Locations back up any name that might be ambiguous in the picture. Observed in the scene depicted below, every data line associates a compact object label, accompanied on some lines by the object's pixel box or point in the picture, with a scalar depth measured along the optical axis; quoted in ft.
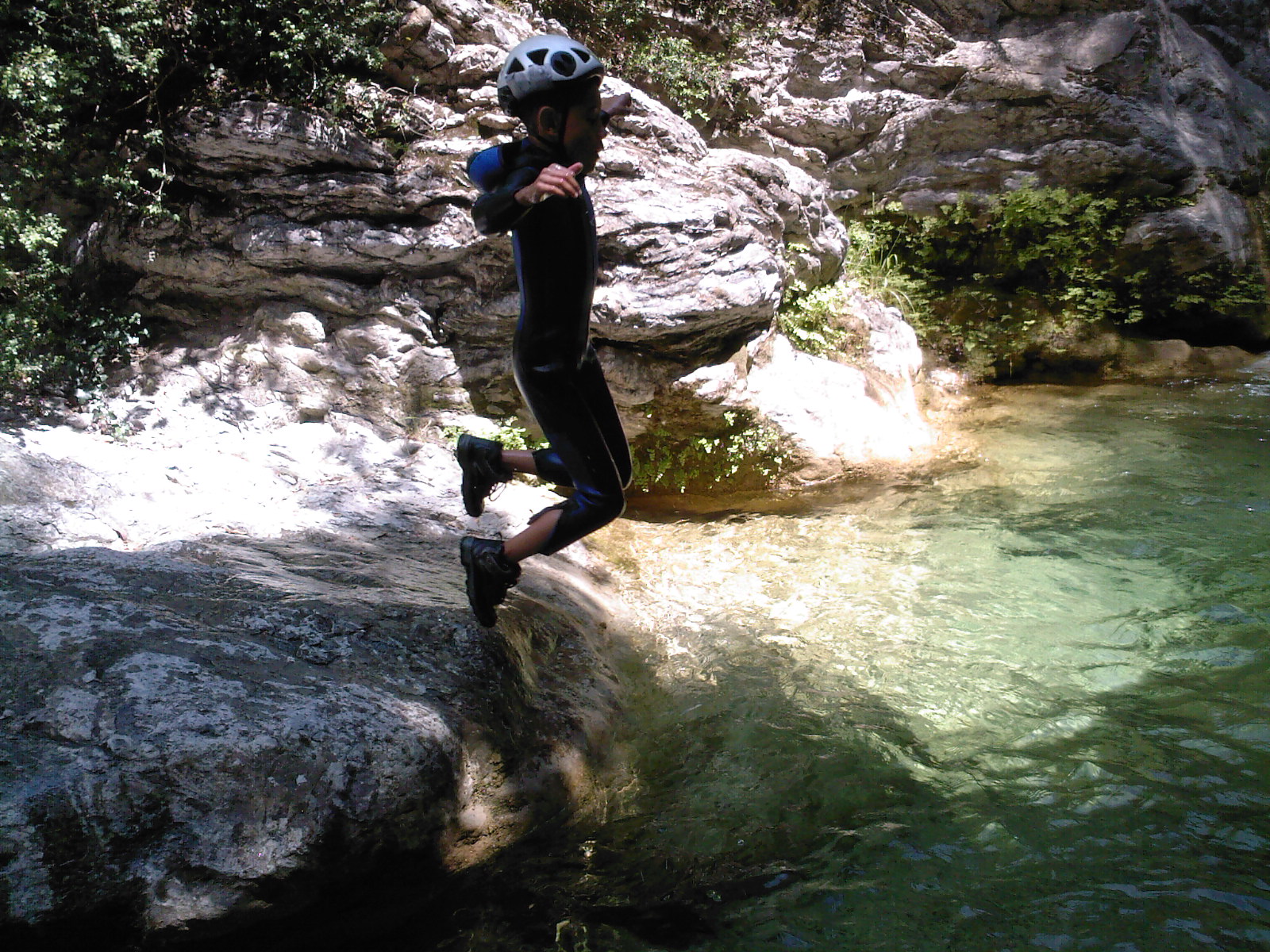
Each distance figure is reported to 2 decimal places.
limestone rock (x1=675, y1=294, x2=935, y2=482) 18.21
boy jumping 8.21
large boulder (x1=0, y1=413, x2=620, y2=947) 5.95
